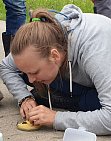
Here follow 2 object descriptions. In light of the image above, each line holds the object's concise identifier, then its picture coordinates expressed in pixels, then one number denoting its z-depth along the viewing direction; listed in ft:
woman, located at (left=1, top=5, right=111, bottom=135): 4.69
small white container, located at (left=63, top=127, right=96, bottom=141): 4.12
